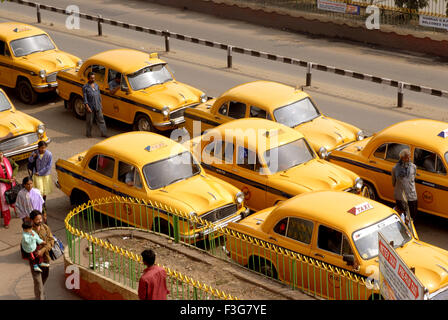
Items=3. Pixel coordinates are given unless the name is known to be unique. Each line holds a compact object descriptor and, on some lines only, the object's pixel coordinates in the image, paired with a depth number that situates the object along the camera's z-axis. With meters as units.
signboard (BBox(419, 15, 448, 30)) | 25.57
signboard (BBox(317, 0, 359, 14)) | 27.69
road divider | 20.45
